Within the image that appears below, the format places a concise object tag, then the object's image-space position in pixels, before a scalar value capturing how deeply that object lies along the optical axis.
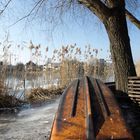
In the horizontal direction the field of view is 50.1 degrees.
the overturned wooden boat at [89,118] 1.76
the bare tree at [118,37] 3.76
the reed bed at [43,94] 5.95
